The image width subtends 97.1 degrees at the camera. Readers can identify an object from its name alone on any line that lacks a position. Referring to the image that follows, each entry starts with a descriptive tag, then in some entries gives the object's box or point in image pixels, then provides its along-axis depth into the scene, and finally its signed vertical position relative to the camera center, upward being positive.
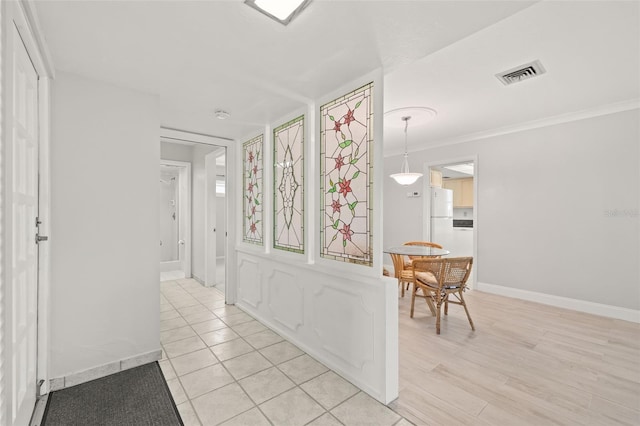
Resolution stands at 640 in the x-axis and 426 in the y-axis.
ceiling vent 2.46 +1.28
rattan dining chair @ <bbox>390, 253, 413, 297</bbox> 3.69 -0.76
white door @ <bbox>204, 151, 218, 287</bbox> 4.92 -0.19
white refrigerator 5.38 -0.09
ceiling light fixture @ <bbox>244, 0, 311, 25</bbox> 1.41 +1.05
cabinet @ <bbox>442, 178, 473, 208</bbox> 7.80 +0.60
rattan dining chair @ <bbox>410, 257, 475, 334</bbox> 2.96 -0.68
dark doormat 1.77 -1.31
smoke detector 2.97 +1.05
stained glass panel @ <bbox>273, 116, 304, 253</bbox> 2.82 +0.28
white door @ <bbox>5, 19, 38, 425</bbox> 1.25 -0.08
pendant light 4.21 +0.53
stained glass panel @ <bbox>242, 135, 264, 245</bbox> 3.54 +0.29
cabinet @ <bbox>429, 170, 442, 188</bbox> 5.36 +0.66
